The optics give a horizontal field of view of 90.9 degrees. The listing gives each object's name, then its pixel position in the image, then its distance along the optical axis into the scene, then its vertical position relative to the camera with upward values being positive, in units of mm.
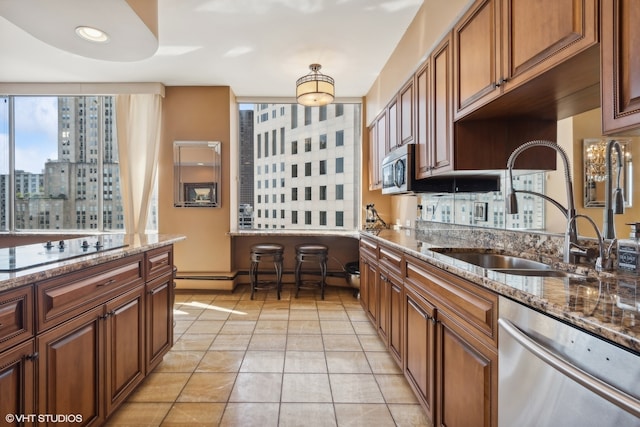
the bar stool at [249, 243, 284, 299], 3881 -519
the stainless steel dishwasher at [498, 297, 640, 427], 634 -382
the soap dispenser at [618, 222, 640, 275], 1138 -144
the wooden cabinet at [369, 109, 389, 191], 3486 +788
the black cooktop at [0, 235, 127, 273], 1264 -193
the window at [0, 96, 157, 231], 4309 +669
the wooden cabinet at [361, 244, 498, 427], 1101 -574
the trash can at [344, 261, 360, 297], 3962 -782
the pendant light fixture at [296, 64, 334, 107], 3102 +1228
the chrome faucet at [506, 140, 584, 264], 1296 +19
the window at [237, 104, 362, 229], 4594 +680
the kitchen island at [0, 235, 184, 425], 1070 -486
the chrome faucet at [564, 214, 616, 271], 1195 -167
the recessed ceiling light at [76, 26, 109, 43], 2080 +1211
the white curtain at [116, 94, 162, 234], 4074 +836
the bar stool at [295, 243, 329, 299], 3904 -520
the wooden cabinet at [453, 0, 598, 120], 1097 +727
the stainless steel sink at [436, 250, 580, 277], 1391 -258
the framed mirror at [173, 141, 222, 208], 4168 +507
